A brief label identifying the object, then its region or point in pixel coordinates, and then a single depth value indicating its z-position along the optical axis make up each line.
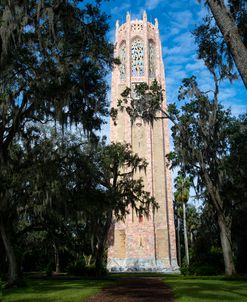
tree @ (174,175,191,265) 38.14
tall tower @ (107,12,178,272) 37.41
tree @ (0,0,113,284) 9.99
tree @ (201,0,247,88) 6.36
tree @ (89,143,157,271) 23.42
